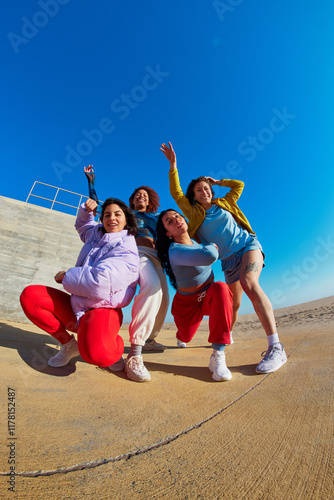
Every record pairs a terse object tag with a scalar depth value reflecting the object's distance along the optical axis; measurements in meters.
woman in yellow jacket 2.01
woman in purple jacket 1.57
